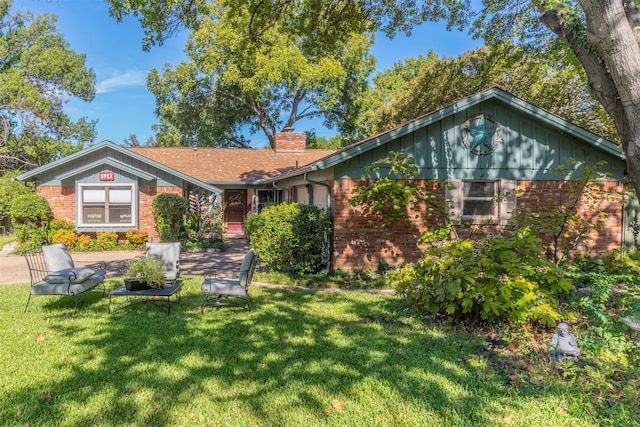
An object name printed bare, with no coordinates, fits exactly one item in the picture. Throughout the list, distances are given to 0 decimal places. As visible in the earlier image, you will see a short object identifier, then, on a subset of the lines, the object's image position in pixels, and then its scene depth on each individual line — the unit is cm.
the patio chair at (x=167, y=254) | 789
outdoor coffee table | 623
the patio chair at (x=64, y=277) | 621
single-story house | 930
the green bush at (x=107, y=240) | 1410
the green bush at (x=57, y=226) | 1389
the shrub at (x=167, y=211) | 1426
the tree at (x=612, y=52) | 442
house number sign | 1456
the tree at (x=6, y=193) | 1802
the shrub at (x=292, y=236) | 898
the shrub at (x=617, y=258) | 912
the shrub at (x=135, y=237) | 1415
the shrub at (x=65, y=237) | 1361
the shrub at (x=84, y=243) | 1386
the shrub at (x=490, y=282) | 509
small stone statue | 392
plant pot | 636
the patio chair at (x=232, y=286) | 643
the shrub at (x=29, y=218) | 1343
